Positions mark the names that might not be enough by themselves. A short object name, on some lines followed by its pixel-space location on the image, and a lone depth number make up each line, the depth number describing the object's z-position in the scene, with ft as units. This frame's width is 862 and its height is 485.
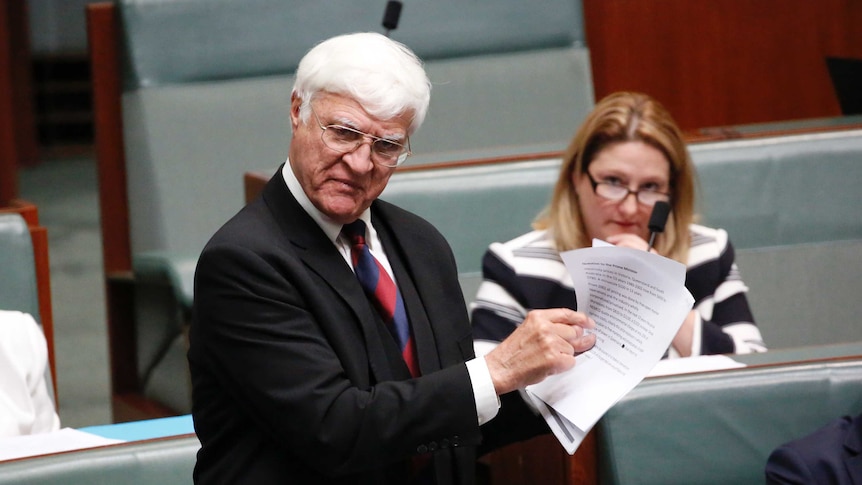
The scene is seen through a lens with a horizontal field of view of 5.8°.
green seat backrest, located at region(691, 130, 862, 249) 42.80
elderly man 33.82
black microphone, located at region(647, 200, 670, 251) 36.34
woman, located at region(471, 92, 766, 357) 37.58
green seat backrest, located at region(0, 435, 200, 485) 35.21
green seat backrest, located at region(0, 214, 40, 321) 38.05
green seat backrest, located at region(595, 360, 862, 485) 35.98
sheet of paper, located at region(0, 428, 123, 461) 35.75
